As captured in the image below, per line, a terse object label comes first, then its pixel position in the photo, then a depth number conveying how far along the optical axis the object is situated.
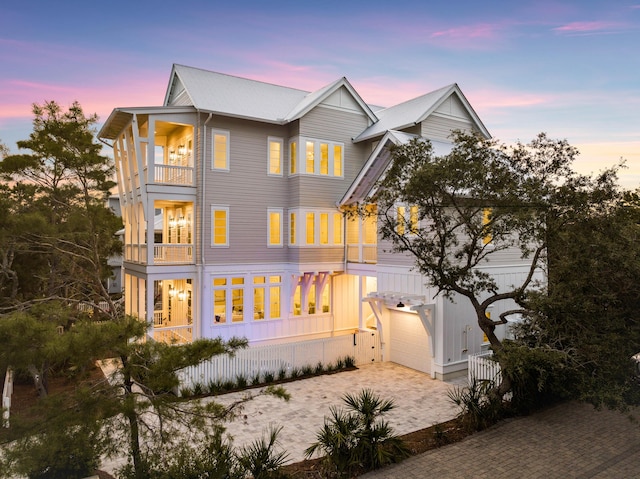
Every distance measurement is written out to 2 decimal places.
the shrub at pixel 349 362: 15.79
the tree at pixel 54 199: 14.88
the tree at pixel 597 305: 8.20
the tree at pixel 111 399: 5.62
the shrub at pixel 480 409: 9.99
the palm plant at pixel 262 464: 7.24
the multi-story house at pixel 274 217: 15.45
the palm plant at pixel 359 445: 7.99
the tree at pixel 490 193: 9.62
